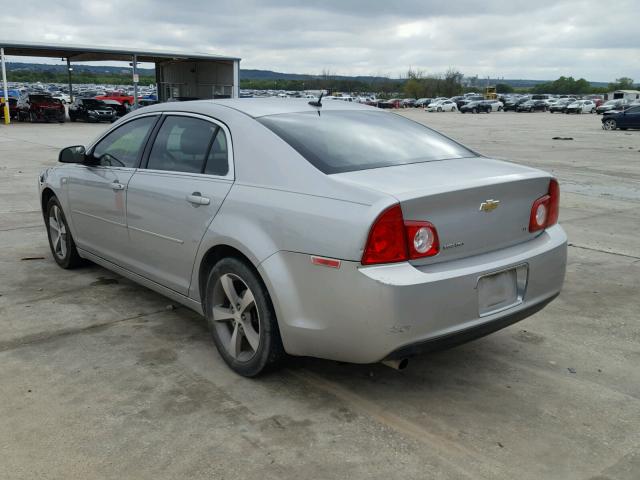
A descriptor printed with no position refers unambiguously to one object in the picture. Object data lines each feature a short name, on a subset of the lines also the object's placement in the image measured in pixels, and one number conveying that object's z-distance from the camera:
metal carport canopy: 34.78
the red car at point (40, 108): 34.06
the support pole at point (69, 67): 41.73
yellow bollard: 32.44
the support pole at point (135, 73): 35.96
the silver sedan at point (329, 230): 2.93
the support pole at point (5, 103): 32.30
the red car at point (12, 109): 35.81
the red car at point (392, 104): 72.37
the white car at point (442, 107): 67.56
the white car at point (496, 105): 65.00
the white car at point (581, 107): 61.69
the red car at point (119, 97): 40.06
